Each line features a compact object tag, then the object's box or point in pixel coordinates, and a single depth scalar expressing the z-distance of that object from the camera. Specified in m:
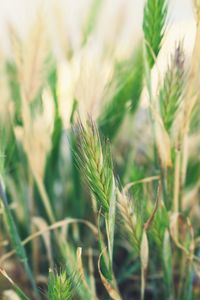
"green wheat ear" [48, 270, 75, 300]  0.41
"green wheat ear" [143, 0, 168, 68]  0.48
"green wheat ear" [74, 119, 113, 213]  0.41
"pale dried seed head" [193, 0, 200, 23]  0.47
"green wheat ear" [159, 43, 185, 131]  0.47
